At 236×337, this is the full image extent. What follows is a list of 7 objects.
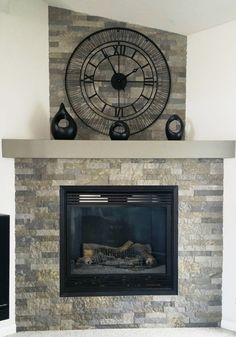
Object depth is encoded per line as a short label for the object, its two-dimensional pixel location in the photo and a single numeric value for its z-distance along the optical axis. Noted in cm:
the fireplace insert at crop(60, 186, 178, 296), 321
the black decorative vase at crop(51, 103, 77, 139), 312
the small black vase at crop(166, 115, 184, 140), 323
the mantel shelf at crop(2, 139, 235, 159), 302
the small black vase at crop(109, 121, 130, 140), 319
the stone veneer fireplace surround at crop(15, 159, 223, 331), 313
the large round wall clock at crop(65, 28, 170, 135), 343
